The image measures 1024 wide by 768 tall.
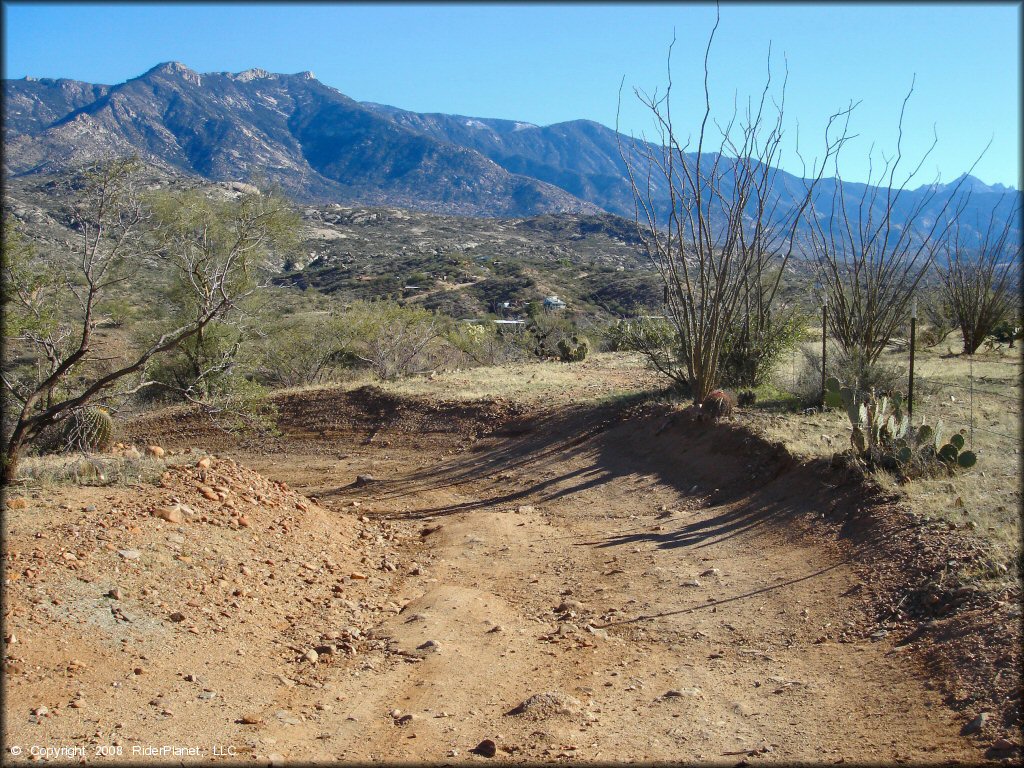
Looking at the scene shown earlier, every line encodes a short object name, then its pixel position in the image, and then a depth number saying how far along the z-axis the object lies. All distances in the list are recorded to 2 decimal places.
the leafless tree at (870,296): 14.66
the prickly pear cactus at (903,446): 8.28
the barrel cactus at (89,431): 10.16
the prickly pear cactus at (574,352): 22.67
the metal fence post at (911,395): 10.56
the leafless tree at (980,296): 21.00
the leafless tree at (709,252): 12.20
